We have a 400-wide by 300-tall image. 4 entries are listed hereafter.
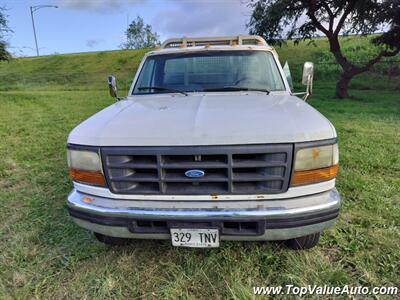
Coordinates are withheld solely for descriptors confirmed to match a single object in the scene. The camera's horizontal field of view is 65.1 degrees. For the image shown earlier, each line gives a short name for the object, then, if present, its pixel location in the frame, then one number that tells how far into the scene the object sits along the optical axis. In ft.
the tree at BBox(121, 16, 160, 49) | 194.92
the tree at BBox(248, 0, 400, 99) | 41.60
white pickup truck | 6.94
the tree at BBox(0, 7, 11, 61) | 50.51
